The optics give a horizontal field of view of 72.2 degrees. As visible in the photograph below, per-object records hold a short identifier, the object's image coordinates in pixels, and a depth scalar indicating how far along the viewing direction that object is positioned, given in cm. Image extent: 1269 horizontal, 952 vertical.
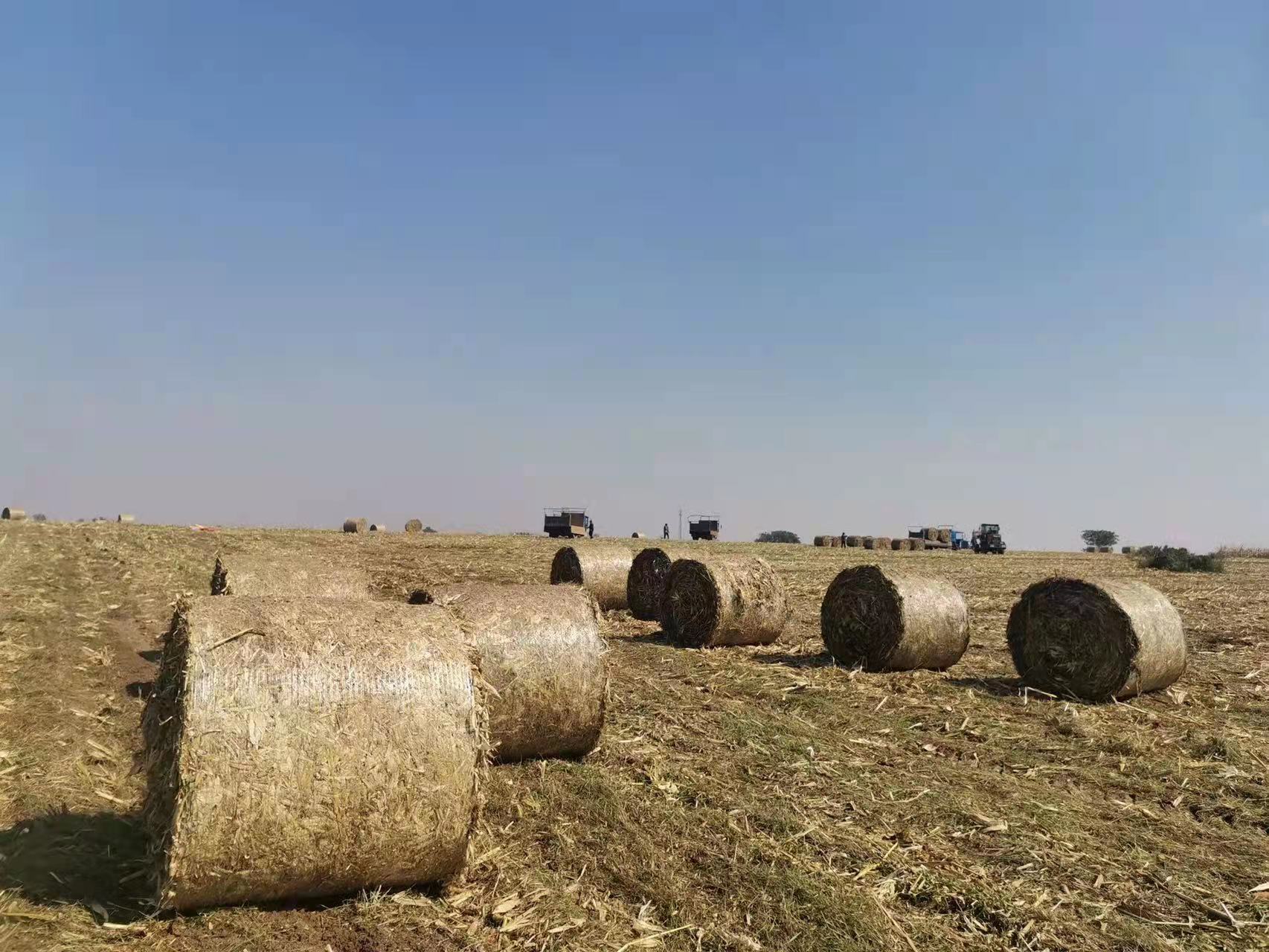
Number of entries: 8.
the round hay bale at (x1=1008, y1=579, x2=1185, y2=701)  1007
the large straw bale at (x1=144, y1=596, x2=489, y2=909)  432
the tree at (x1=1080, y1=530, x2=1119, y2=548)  8975
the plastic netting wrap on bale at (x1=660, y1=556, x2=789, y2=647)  1291
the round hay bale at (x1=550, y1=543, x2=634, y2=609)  1633
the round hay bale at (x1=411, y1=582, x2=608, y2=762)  688
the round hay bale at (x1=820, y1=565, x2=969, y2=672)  1127
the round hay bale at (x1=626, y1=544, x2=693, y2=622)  1580
